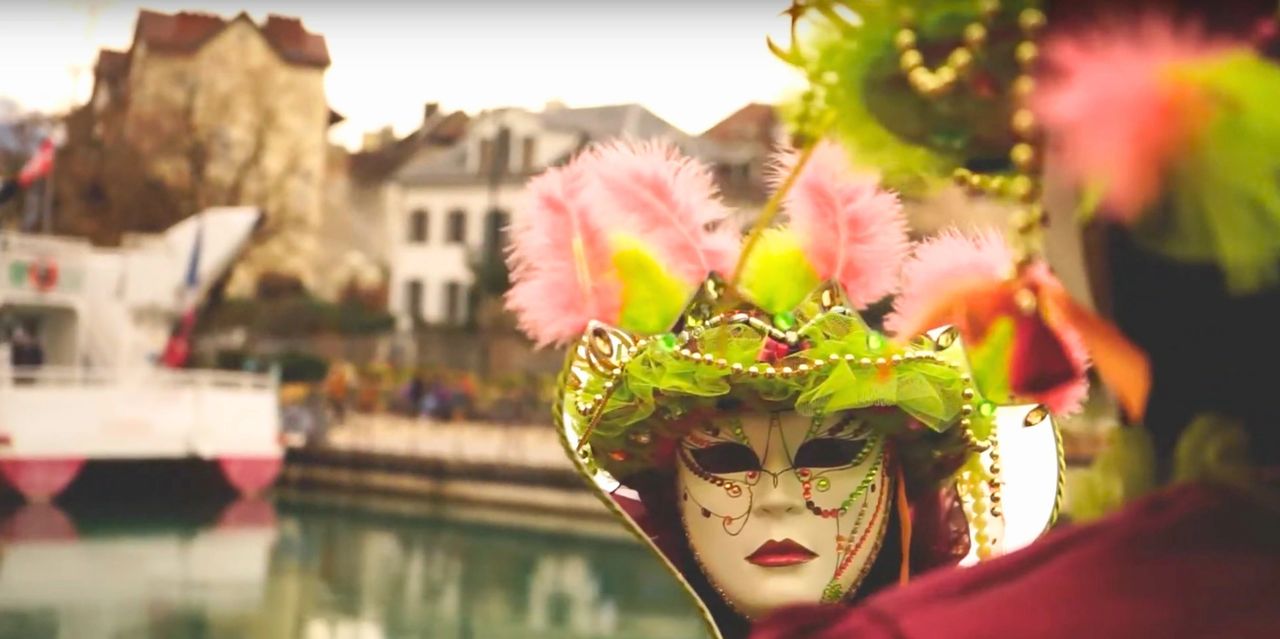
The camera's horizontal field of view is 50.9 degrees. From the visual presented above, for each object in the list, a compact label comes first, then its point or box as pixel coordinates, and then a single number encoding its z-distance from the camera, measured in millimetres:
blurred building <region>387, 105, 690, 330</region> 22344
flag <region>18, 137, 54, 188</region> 12906
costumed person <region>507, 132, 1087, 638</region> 1737
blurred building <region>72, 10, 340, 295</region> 16656
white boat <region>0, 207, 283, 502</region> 11578
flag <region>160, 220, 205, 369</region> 13661
